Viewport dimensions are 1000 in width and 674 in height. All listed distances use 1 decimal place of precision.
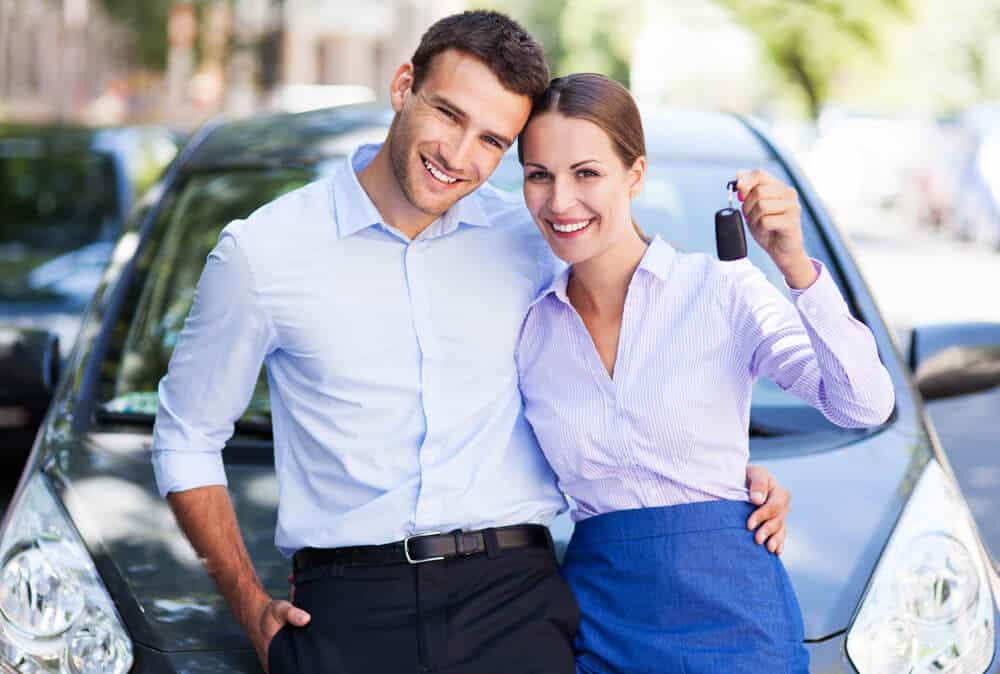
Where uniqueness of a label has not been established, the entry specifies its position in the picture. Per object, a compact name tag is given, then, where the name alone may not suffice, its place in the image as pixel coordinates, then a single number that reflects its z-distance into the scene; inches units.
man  97.8
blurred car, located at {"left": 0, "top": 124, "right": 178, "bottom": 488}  275.5
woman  93.6
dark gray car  105.6
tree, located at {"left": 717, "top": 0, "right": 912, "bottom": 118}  1644.9
